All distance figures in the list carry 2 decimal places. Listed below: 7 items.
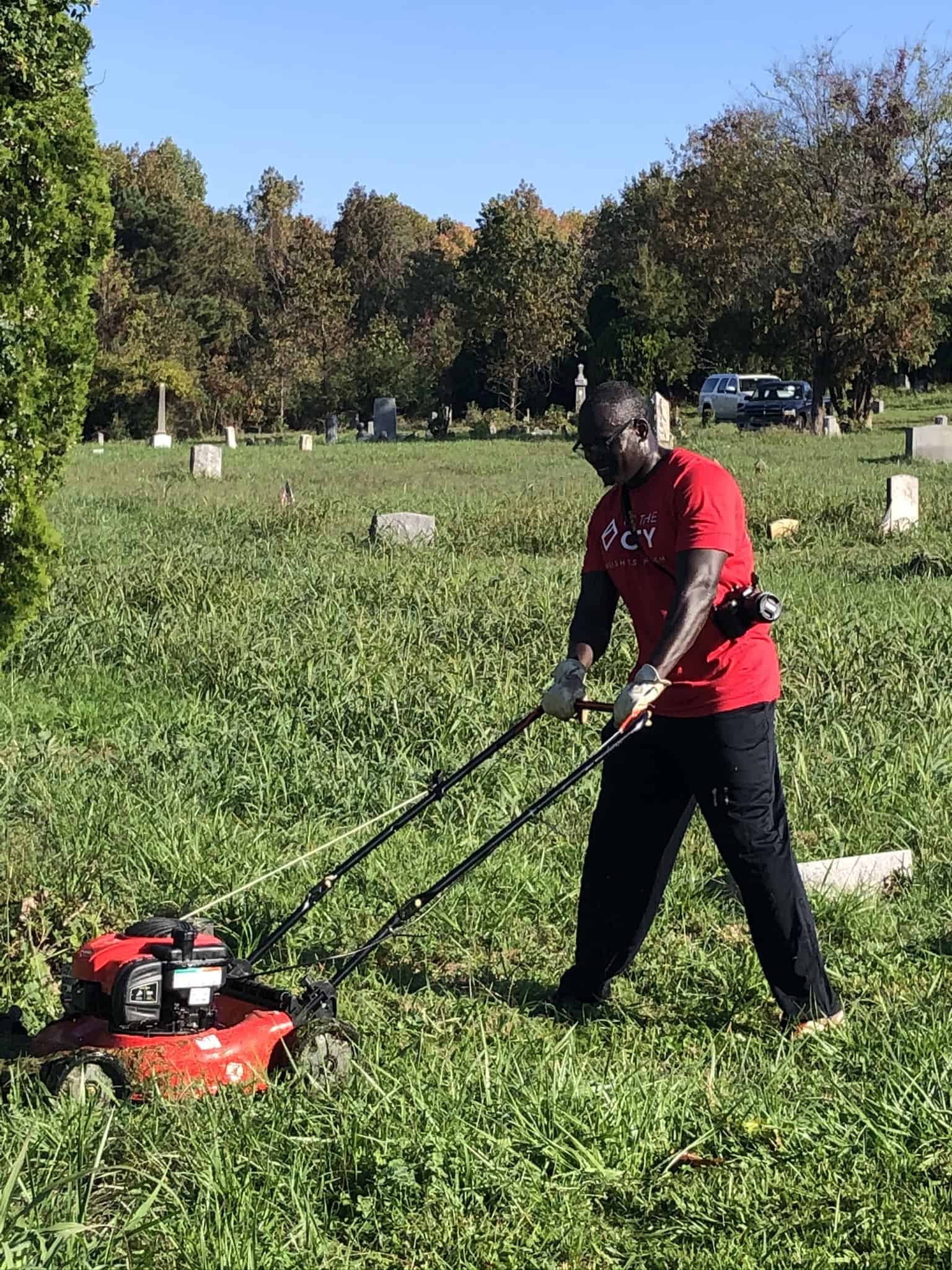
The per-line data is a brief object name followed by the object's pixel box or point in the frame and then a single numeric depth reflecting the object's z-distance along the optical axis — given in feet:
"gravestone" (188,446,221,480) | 85.76
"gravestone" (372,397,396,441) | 145.28
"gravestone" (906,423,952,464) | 92.07
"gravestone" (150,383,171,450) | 129.49
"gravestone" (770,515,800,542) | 52.80
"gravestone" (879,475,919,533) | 54.03
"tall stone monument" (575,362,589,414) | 159.94
